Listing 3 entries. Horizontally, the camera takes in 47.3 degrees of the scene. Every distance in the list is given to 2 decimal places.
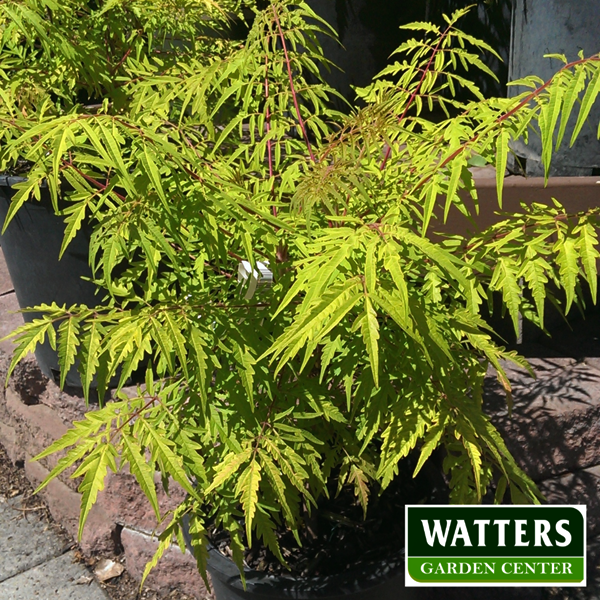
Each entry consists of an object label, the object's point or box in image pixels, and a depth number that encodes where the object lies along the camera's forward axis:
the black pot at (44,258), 1.84
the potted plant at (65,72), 1.55
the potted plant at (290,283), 0.90
